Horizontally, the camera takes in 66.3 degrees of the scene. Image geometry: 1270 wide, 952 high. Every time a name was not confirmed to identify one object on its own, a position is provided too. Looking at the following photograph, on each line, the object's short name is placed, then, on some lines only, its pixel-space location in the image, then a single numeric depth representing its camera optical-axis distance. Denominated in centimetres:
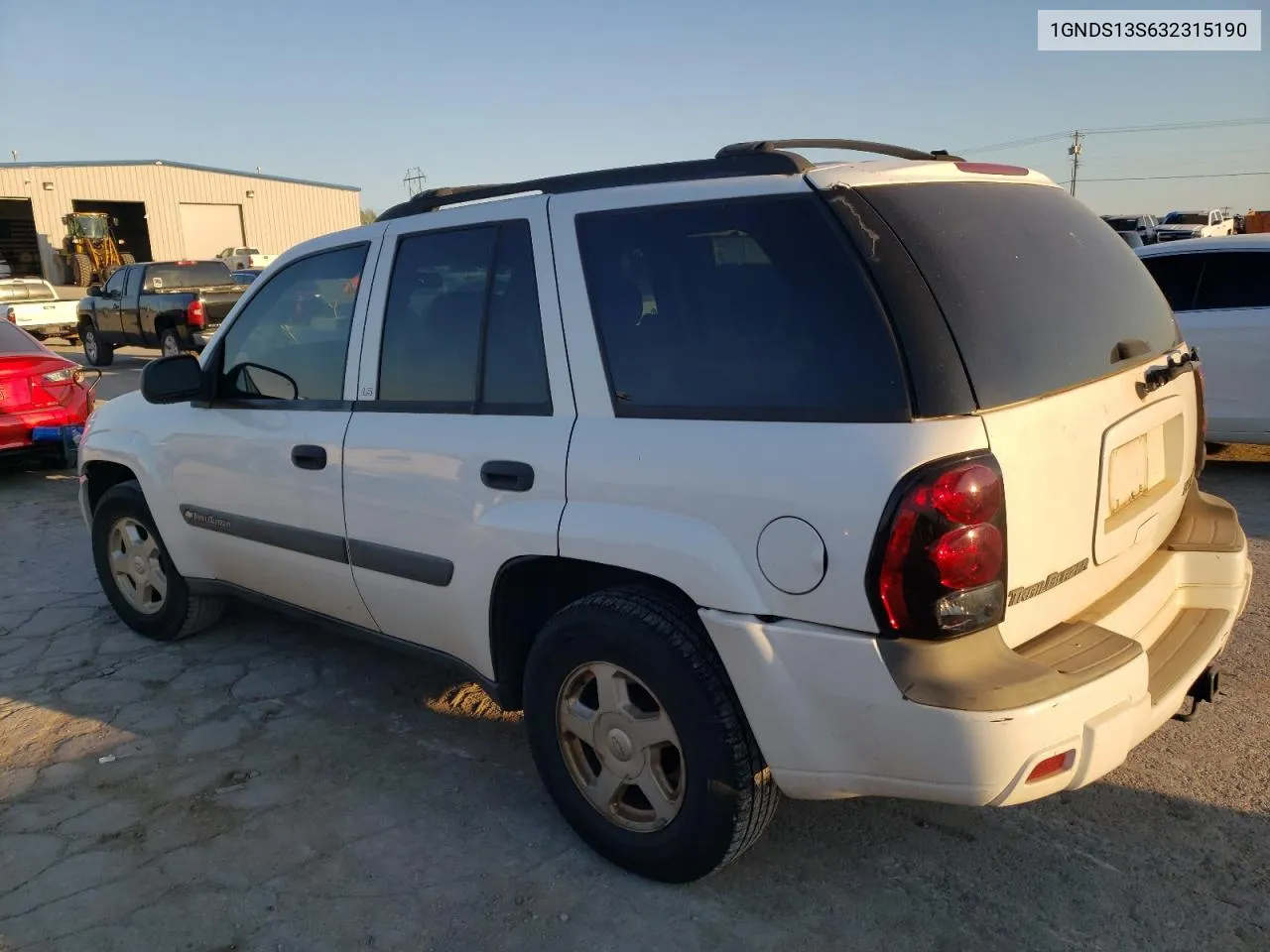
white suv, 211
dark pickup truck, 1662
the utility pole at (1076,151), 6730
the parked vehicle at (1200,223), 2742
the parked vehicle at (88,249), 3666
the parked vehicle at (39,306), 2082
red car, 778
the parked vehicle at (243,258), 3822
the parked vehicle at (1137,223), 3033
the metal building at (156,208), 4119
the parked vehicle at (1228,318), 655
